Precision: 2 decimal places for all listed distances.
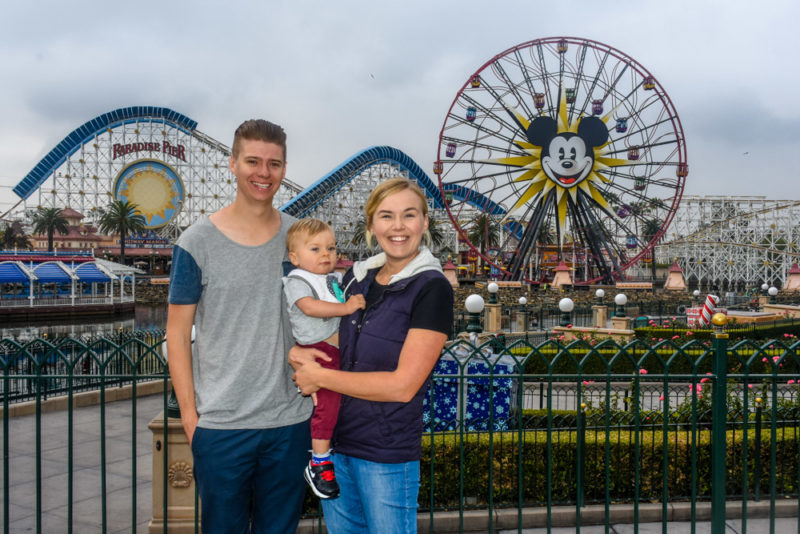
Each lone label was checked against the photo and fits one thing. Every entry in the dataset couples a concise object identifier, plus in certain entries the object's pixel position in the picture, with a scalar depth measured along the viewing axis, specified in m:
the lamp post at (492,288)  16.29
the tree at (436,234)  53.23
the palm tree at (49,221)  49.44
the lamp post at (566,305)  14.00
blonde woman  2.13
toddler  2.29
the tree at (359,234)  51.41
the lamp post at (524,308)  18.00
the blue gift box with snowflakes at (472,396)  6.39
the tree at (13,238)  52.56
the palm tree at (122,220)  46.38
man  2.35
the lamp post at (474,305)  8.93
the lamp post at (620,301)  17.02
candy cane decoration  13.09
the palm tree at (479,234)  56.91
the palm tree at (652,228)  58.49
